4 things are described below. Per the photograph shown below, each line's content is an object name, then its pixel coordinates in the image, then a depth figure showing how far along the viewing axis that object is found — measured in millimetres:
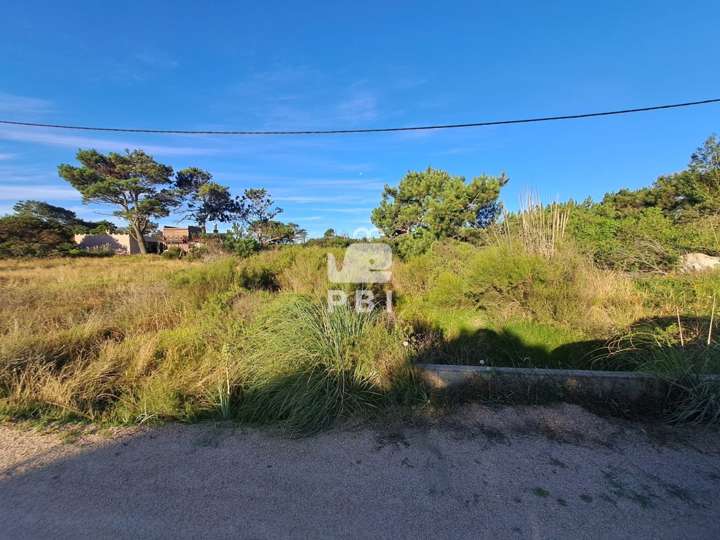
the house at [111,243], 34159
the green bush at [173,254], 28891
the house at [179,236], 41000
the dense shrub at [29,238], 25141
